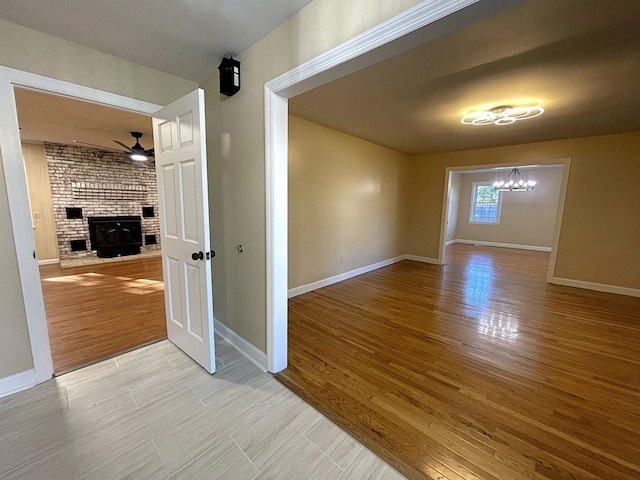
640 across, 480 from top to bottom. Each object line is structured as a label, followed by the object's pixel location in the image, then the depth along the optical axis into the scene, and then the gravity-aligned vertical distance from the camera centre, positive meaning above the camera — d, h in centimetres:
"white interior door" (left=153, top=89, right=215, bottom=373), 183 -14
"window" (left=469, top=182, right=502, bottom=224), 820 +21
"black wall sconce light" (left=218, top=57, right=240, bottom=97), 199 +101
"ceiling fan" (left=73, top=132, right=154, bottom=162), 429 +88
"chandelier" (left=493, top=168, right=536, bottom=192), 701 +75
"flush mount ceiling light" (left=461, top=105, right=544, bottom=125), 287 +109
